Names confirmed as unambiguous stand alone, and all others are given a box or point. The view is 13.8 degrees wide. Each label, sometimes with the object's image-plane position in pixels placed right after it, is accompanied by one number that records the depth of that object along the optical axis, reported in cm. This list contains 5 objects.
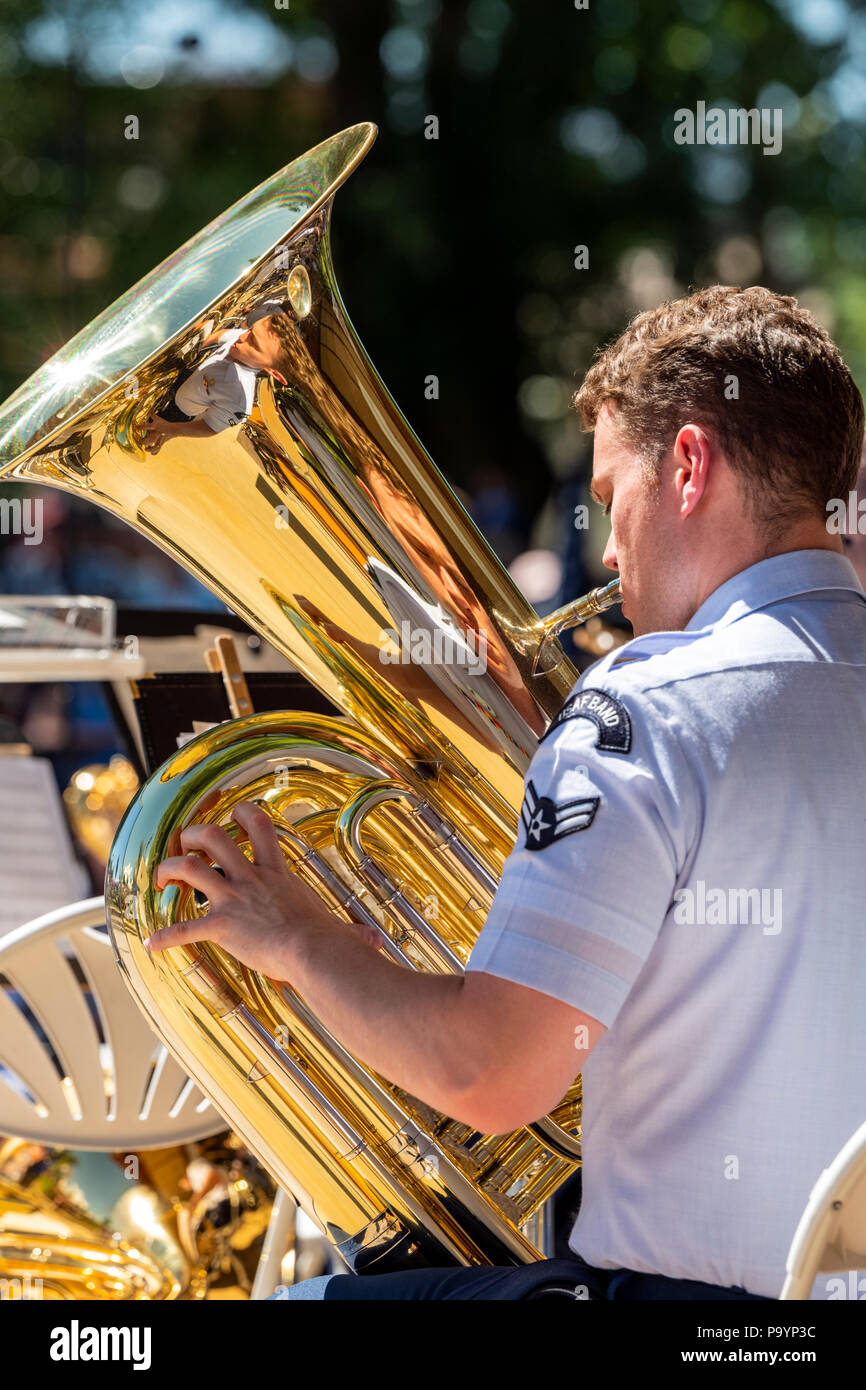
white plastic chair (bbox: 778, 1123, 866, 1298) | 252
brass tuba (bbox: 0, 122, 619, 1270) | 291
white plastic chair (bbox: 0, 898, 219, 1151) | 341
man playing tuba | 260
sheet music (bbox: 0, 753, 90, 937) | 420
